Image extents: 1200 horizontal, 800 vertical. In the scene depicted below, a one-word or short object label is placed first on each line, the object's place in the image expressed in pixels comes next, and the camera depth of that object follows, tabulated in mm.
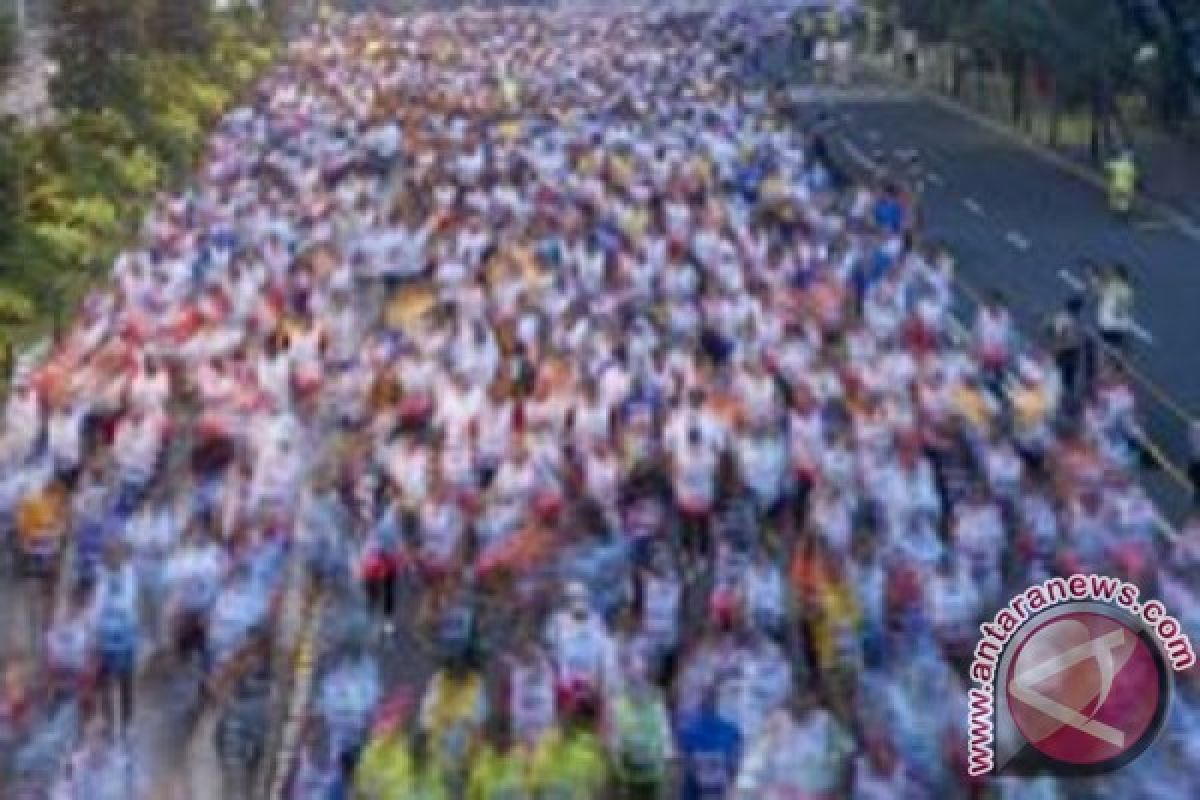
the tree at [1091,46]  53312
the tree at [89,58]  49750
